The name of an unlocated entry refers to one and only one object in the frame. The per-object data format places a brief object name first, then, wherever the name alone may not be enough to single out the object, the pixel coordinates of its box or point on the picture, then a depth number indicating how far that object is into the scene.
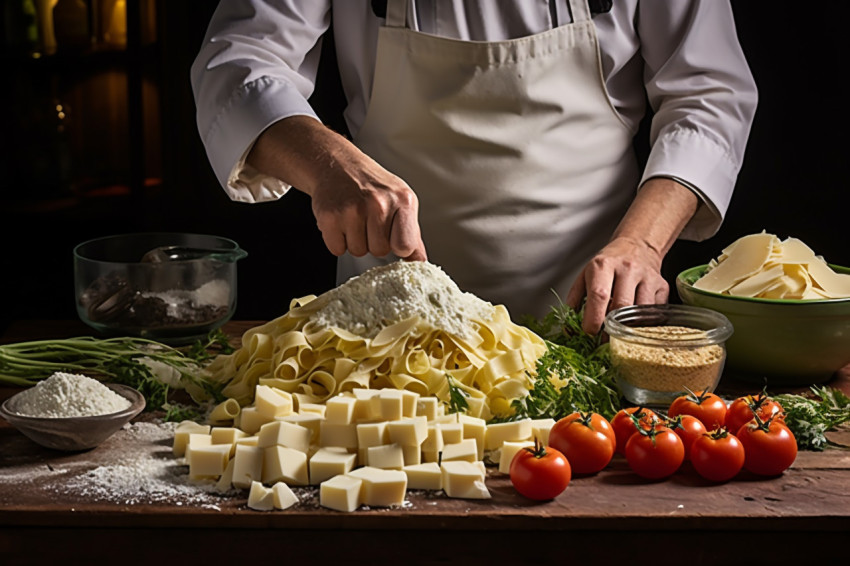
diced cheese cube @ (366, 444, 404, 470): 1.55
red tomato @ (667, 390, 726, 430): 1.68
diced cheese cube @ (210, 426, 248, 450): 1.61
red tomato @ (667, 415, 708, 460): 1.61
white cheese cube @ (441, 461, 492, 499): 1.50
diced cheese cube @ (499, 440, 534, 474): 1.59
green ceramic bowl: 1.92
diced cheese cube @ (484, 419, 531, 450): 1.64
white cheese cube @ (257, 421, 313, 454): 1.56
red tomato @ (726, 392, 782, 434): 1.68
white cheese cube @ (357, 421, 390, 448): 1.57
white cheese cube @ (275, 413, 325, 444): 1.61
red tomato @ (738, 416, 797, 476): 1.56
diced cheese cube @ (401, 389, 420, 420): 1.63
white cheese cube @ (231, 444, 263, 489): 1.53
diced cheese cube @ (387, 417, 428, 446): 1.57
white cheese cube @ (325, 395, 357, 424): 1.60
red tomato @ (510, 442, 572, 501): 1.47
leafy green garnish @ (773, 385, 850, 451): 1.71
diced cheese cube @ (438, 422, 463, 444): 1.61
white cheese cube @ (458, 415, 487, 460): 1.63
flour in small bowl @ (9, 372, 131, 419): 1.65
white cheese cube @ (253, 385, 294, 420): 1.66
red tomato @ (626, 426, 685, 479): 1.55
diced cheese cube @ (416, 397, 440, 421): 1.68
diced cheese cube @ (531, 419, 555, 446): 1.66
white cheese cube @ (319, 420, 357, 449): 1.60
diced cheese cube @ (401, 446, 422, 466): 1.57
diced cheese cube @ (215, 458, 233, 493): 1.53
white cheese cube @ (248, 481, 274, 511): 1.46
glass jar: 1.81
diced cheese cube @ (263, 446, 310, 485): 1.53
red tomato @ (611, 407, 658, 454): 1.65
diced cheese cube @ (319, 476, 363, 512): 1.45
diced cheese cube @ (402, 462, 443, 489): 1.53
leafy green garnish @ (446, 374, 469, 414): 1.72
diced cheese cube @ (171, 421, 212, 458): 1.65
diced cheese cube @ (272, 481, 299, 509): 1.46
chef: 2.20
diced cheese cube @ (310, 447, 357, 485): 1.54
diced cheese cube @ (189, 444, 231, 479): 1.55
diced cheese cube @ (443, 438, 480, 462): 1.58
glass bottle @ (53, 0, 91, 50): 3.76
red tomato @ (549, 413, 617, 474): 1.57
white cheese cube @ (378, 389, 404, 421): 1.61
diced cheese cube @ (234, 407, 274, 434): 1.67
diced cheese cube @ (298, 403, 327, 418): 1.69
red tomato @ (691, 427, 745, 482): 1.54
